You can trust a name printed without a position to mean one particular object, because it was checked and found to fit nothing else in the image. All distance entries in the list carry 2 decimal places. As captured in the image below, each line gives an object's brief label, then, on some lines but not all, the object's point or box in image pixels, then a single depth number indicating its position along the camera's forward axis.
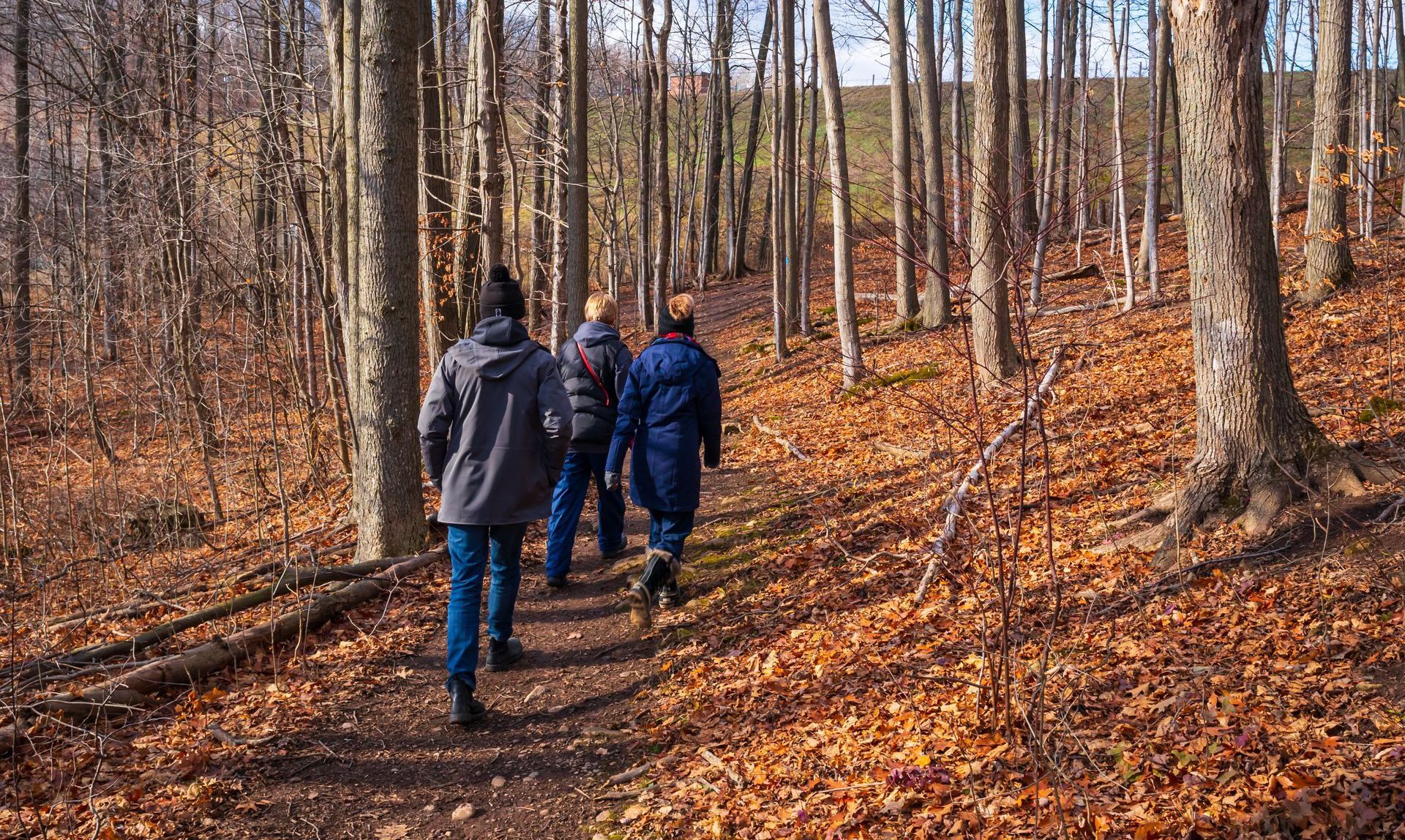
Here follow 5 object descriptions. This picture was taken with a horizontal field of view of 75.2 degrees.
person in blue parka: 6.34
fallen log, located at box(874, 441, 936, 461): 9.14
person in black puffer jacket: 6.82
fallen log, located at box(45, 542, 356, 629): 7.03
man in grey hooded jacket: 5.02
